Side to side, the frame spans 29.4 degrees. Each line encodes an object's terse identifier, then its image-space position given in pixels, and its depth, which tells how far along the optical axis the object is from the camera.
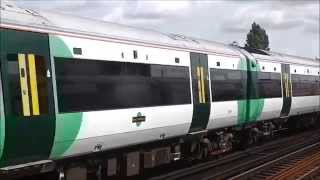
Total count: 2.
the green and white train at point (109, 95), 8.37
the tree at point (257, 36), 97.50
